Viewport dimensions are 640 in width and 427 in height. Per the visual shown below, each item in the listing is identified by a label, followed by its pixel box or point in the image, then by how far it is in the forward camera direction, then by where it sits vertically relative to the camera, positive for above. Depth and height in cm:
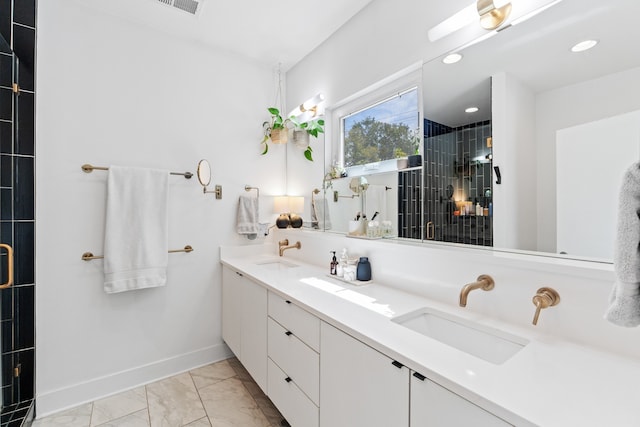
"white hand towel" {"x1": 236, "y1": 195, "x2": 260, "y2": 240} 251 -2
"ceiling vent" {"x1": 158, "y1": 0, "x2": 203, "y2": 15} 192 +139
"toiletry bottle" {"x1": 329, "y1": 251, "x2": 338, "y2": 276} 190 -34
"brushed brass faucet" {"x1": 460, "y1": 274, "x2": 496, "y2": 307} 113 -28
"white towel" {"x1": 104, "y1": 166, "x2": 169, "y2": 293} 195 -11
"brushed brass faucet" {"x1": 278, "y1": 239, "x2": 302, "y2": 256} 247 -27
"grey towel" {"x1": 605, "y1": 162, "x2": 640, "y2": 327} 50 -7
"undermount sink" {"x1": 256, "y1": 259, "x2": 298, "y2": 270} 218 -40
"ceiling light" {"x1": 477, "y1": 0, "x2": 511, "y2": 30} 130 +90
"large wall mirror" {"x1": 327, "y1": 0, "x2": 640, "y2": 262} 101 +33
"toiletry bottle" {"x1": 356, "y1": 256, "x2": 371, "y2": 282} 173 -34
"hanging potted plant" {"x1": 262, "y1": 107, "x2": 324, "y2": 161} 257 +72
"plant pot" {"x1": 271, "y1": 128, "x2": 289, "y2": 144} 260 +69
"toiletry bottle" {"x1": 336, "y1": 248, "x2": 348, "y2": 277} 183 -32
